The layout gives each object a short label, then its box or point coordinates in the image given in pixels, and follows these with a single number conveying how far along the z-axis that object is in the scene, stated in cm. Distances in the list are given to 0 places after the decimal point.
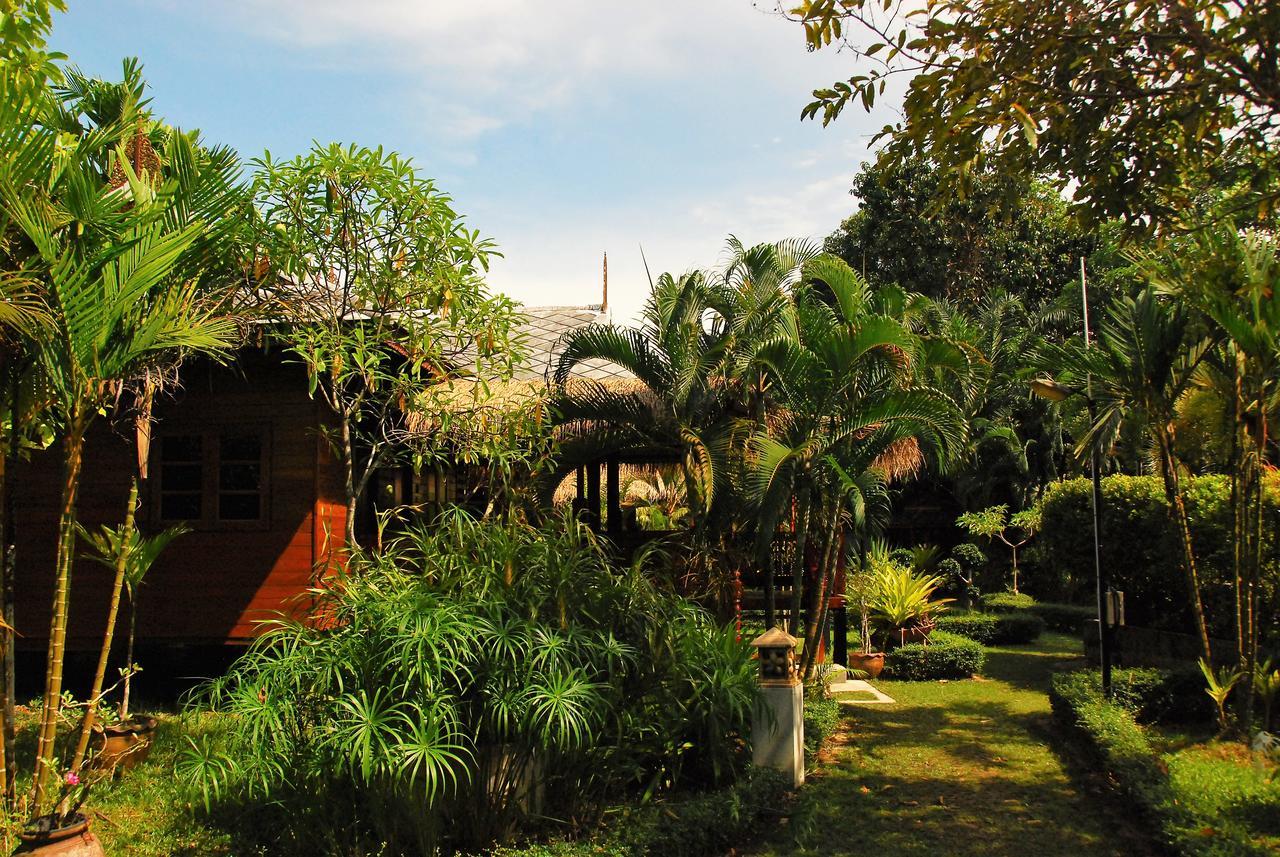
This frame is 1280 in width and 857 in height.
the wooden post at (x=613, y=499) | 1284
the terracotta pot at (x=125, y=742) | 723
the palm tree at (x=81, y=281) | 502
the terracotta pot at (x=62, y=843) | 470
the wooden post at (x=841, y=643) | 1357
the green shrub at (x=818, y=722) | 869
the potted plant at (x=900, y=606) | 1455
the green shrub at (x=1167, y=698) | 905
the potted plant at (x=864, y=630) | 1334
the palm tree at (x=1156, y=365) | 859
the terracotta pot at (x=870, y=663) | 1331
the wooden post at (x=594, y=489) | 1344
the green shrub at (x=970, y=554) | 2161
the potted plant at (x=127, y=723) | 726
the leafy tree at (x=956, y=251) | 2720
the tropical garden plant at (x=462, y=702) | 525
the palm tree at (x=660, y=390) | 1034
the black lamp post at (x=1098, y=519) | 919
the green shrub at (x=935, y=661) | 1312
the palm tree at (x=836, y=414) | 893
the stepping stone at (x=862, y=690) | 1153
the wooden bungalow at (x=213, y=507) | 1019
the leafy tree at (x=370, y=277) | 732
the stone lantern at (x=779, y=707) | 737
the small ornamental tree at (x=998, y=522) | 2044
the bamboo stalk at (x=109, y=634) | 549
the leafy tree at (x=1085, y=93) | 572
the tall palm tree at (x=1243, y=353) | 711
